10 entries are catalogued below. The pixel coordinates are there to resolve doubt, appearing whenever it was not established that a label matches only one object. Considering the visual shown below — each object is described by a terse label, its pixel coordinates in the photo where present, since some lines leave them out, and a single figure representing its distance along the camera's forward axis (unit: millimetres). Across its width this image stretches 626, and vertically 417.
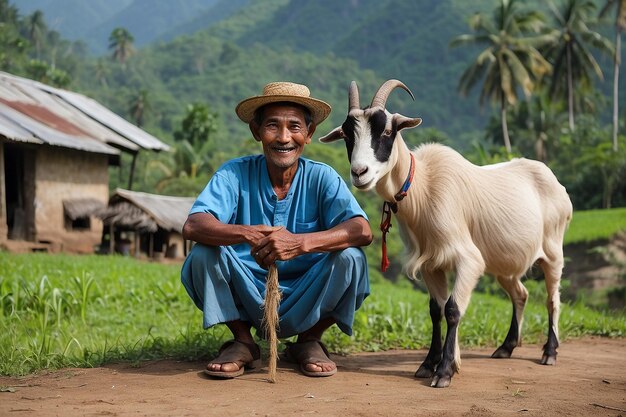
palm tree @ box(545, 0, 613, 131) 37125
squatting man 3877
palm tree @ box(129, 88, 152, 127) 52097
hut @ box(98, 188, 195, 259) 19234
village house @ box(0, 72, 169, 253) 16531
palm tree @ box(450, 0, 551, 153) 33844
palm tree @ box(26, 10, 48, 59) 65938
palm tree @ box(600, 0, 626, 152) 32344
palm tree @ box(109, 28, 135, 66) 77000
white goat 4031
